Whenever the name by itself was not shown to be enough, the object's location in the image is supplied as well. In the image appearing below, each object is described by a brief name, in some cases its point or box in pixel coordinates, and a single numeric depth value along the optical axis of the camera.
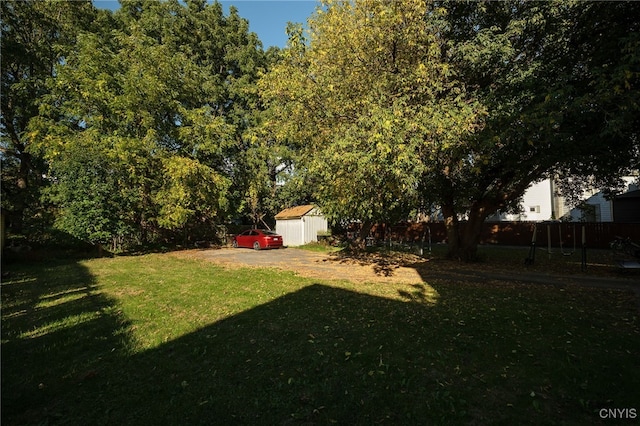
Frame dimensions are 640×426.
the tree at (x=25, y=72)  18.23
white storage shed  25.34
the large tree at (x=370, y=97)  7.78
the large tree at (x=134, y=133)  17.30
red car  21.92
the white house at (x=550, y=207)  23.98
